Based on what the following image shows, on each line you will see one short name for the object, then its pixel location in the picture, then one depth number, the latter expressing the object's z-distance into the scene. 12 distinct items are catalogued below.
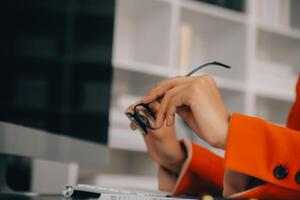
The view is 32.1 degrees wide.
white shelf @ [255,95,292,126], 2.67
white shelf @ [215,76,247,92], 2.31
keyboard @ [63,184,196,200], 0.56
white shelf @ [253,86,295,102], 2.46
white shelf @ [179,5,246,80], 2.39
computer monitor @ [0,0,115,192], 0.75
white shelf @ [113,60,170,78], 2.06
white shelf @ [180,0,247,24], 2.28
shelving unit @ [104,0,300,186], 2.16
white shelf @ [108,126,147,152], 1.94
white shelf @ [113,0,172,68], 2.18
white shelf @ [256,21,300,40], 2.53
